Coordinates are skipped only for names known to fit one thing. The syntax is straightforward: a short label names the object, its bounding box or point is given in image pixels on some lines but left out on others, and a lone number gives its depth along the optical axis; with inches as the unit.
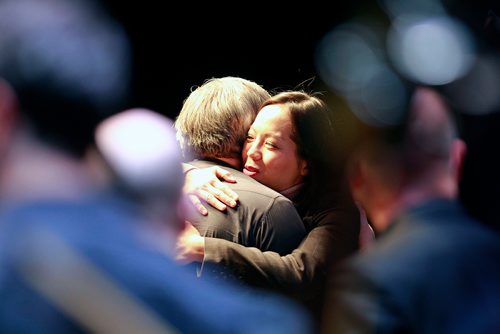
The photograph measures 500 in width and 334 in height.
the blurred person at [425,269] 211.9
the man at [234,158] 224.7
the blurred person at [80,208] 182.7
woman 225.2
